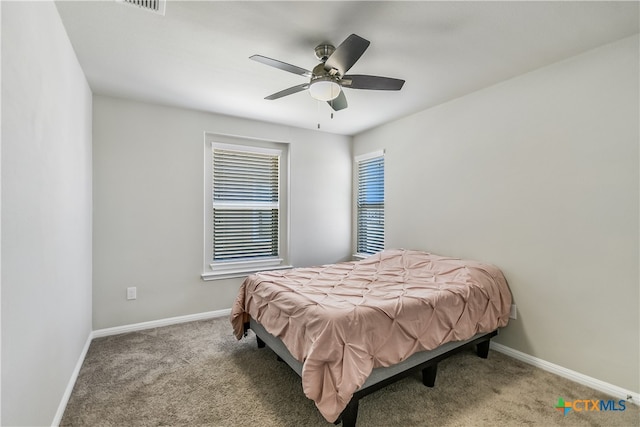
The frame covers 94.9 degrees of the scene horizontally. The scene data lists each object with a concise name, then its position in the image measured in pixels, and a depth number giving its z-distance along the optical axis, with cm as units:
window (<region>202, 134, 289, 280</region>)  366
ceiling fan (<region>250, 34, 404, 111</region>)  173
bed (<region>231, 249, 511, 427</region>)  160
